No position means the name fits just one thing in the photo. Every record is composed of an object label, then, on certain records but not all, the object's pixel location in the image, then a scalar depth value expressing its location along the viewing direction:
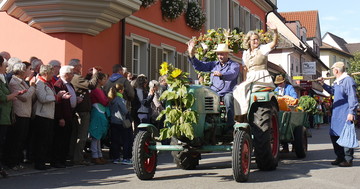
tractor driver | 9.05
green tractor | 8.02
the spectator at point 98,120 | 11.37
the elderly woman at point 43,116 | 10.09
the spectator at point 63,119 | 10.61
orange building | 14.64
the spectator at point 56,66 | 11.82
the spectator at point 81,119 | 11.07
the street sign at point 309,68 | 51.99
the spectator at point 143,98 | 12.29
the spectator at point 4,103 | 9.23
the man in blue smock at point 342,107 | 10.32
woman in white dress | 9.14
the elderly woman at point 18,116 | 9.80
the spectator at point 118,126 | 11.73
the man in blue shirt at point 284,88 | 13.05
